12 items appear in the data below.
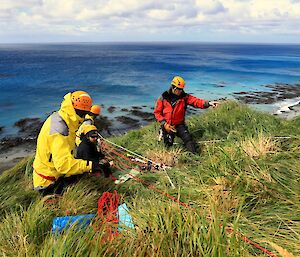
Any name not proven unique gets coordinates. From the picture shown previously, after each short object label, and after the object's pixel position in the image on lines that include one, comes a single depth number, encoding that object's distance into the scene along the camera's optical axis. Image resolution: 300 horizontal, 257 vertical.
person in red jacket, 6.89
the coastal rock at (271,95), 29.25
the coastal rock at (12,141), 16.05
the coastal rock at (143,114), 22.83
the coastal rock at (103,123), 19.78
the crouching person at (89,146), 5.57
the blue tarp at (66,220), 3.01
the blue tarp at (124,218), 2.96
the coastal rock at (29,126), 18.69
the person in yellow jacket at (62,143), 3.70
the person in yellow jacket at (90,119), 6.33
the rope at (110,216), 2.82
